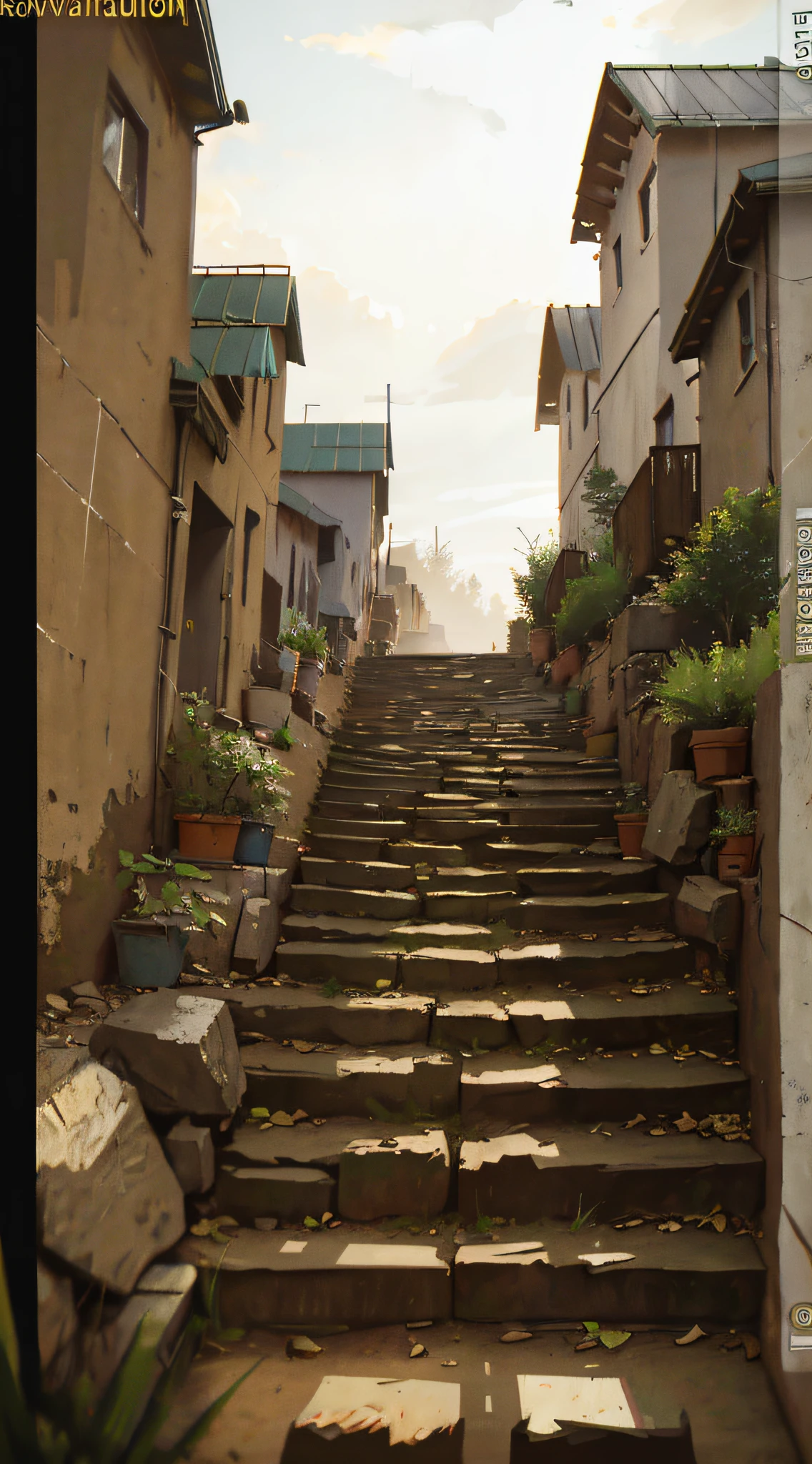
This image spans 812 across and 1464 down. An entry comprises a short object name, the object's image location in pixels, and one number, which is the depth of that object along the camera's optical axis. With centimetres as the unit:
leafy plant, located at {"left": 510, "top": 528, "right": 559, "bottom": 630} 1379
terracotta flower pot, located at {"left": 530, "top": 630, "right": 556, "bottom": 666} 1252
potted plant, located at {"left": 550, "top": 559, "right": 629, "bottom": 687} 934
